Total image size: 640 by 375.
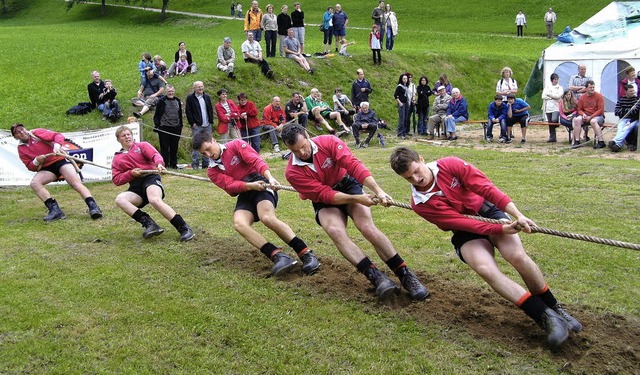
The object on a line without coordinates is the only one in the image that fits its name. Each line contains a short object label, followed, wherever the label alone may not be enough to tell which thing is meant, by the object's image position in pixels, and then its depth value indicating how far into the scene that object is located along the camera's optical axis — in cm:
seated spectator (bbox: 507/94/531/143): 1788
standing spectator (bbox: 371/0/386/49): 2570
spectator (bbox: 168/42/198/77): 2088
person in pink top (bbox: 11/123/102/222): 1112
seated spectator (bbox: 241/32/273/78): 2127
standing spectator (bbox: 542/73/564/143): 1869
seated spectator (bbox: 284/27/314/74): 2259
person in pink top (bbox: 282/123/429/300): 671
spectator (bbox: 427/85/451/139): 1908
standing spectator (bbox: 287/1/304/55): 2266
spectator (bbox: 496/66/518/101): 1910
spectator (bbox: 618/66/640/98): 1604
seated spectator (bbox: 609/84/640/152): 1538
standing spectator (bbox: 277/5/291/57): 2248
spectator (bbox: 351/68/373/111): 1984
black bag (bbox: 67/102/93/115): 1866
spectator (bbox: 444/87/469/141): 1892
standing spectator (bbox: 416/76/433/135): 1977
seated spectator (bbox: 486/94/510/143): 1798
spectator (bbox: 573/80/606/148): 1644
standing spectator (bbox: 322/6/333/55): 2562
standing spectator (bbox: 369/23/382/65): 2407
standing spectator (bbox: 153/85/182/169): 1603
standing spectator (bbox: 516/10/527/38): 3953
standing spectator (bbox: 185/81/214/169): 1617
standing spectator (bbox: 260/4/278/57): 2220
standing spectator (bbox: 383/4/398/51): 2600
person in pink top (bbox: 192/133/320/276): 763
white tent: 1991
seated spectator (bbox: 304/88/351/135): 1898
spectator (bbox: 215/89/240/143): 1709
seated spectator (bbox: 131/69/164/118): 1833
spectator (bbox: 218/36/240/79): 2045
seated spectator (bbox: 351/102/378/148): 1819
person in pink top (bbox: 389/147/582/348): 549
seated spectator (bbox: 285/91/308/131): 1831
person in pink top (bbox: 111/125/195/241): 943
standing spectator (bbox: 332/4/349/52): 2550
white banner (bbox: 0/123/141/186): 1434
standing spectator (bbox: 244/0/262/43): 2248
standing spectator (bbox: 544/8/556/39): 3826
